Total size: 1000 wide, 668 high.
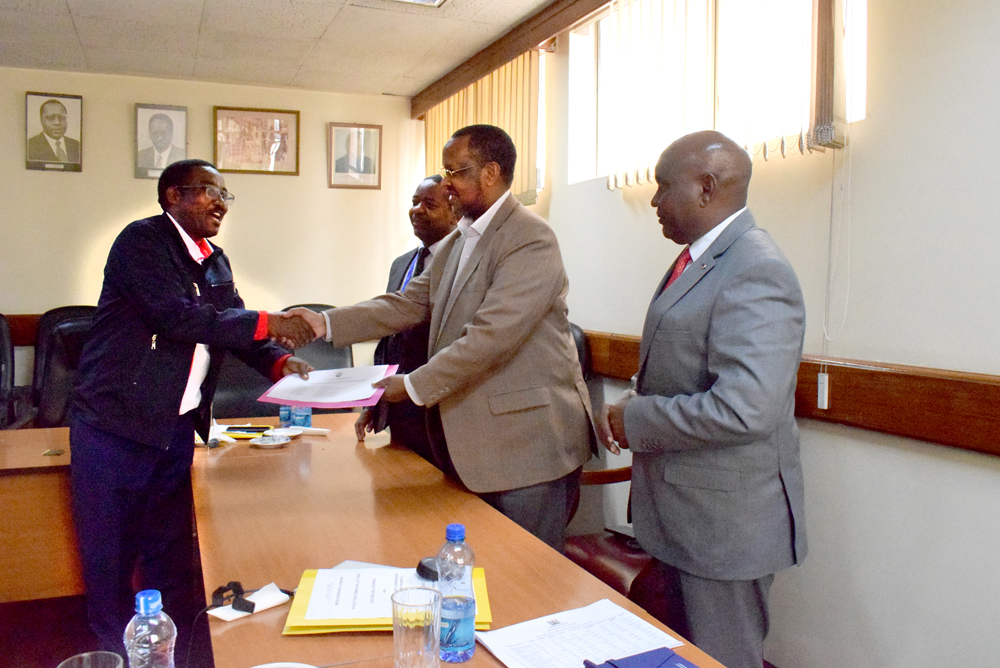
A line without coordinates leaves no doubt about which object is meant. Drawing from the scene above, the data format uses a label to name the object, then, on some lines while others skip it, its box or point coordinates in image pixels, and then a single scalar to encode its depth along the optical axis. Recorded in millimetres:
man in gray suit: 1555
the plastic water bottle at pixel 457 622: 1160
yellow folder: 1243
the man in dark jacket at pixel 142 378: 2250
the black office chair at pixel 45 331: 4367
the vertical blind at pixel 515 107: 4062
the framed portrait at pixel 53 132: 5012
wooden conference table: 1224
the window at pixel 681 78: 2404
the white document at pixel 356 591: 1285
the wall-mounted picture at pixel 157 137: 5223
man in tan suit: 2029
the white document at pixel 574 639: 1162
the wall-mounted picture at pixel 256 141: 5395
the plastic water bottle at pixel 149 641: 1105
